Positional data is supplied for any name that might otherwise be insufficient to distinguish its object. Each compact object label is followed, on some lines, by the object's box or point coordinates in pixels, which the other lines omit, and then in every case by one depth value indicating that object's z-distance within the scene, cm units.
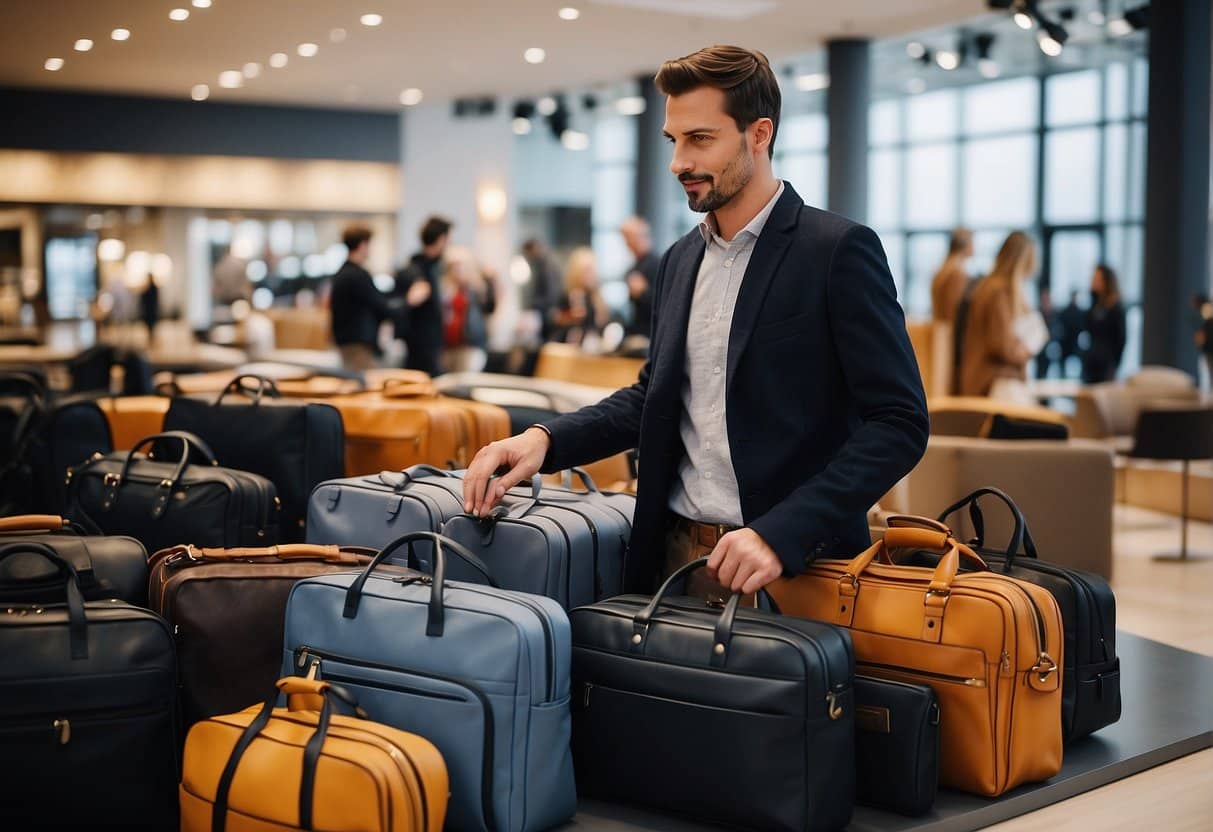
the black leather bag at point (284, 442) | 420
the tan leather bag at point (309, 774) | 218
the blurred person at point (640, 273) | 1002
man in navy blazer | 236
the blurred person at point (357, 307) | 816
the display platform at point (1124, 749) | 259
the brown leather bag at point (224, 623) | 274
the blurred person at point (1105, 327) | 1262
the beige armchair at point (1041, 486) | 578
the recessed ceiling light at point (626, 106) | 2015
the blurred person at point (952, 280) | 933
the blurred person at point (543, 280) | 1319
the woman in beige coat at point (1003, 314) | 815
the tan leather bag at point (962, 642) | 262
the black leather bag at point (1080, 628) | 303
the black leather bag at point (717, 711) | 235
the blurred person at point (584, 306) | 1216
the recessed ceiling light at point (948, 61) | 1389
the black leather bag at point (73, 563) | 261
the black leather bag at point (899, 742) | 256
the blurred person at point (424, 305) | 837
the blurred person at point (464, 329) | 1102
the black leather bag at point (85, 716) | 239
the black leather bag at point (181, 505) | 358
